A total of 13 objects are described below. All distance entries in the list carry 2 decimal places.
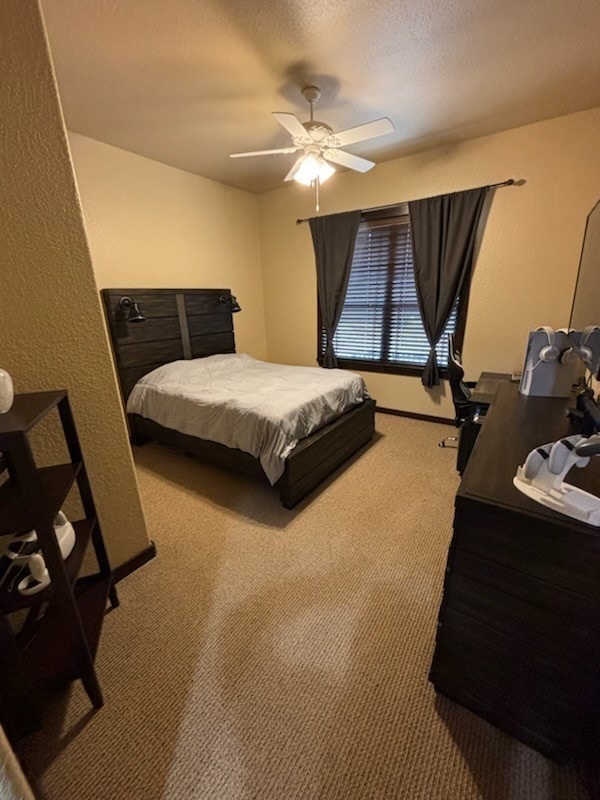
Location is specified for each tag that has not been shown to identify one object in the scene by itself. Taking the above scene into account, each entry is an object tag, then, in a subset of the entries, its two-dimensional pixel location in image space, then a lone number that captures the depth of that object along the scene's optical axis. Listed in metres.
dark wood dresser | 0.82
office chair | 2.60
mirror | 1.39
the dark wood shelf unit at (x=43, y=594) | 0.91
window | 3.42
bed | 2.29
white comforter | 2.15
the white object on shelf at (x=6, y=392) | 0.96
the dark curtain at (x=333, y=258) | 3.58
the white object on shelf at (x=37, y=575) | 1.03
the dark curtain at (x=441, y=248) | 2.96
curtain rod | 2.76
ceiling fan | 1.88
